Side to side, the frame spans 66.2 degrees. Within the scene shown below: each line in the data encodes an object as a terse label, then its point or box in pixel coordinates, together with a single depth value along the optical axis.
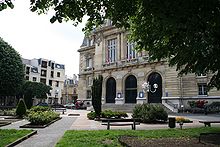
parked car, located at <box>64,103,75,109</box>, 39.00
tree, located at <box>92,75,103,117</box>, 16.50
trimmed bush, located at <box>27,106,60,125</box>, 11.26
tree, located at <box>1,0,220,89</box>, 4.60
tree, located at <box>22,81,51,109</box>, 41.50
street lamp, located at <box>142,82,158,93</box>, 22.96
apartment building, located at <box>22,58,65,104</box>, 51.78
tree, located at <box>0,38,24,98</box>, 28.95
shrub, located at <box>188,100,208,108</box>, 22.31
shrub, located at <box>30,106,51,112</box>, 18.56
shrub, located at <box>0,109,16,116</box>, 18.42
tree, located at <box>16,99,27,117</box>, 16.59
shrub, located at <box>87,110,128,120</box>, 15.63
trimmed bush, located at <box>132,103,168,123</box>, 13.21
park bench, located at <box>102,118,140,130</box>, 10.10
